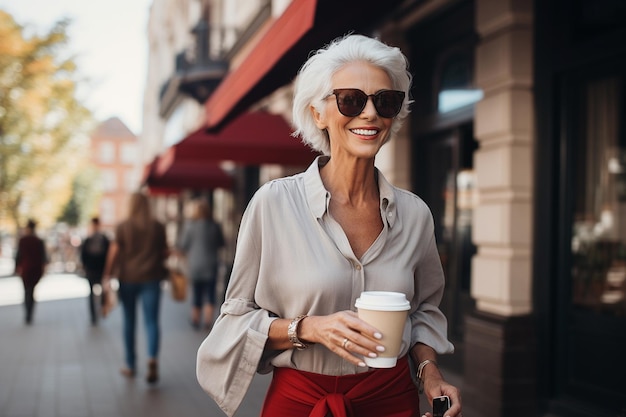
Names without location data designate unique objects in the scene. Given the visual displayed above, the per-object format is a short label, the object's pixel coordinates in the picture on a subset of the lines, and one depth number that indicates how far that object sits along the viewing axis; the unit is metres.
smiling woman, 2.08
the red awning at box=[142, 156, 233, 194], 15.26
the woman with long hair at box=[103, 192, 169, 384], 7.48
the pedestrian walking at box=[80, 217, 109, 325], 12.78
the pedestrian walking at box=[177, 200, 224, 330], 11.12
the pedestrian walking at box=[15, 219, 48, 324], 12.85
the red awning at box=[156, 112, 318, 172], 9.01
